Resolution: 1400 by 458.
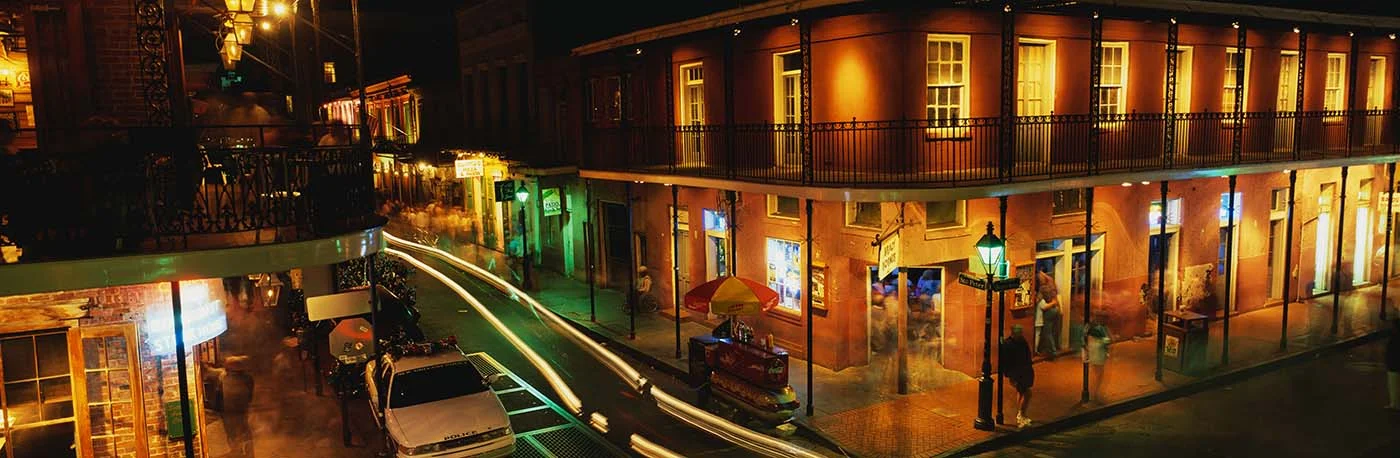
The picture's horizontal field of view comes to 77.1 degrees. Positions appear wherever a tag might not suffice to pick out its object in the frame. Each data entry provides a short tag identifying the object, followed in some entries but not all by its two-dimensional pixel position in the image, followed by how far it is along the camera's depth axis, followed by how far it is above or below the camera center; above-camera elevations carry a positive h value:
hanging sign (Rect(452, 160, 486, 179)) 26.33 -0.53
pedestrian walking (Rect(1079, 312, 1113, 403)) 13.85 -3.42
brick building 7.18 -0.64
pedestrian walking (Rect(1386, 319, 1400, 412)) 13.30 -3.68
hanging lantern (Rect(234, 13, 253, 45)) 12.20 +1.84
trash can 15.29 -3.70
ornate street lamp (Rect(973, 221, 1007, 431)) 12.86 -2.06
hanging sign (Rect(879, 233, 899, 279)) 14.27 -1.90
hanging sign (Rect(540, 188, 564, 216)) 26.09 -1.60
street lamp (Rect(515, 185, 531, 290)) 24.97 -3.07
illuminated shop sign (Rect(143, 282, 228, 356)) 9.16 -1.73
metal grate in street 12.43 -4.26
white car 11.26 -3.50
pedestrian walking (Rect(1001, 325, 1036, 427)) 13.02 -3.42
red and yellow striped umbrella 14.52 -2.60
